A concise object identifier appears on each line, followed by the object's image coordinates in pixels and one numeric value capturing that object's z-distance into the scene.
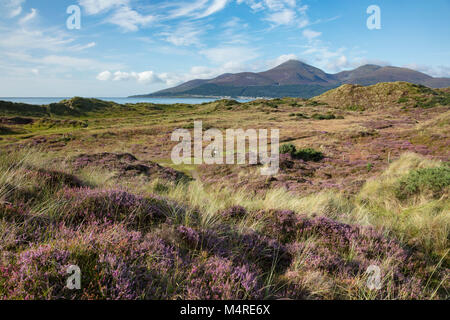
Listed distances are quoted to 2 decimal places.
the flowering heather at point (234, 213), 5.09
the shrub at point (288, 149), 22.97
